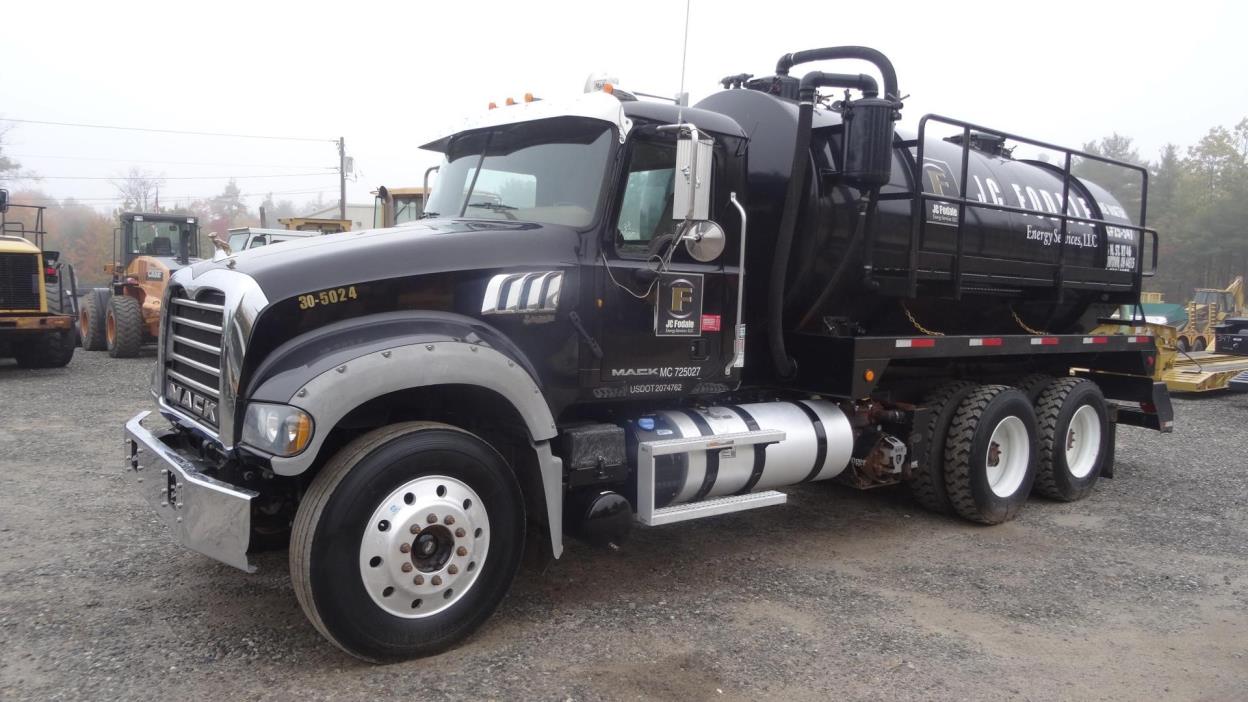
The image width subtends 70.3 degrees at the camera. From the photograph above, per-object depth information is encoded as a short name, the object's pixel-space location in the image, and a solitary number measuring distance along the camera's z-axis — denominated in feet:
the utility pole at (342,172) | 138.82
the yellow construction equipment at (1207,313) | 71.72
